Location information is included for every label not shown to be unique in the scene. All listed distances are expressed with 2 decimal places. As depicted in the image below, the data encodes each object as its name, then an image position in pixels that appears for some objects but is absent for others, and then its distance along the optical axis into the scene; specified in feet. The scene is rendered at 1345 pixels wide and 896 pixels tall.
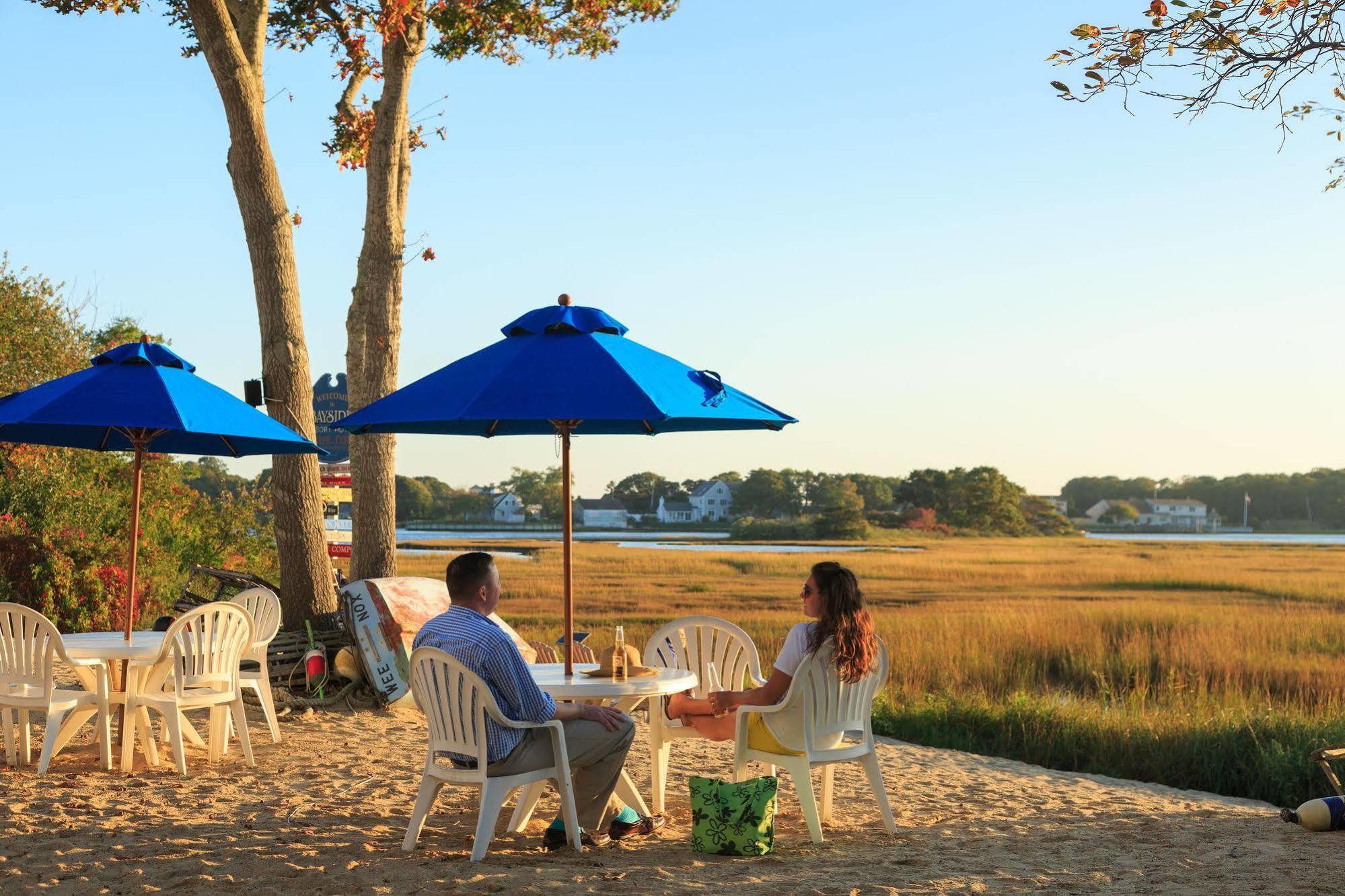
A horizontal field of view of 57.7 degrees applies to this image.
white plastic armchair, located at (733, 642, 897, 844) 16.39
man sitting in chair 14.74
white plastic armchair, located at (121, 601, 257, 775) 20.36
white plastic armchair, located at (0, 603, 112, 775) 20.11
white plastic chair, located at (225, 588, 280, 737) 23.27
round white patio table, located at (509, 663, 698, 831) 16.30
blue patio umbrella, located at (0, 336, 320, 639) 20.02
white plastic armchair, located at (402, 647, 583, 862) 14.71
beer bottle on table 16.99
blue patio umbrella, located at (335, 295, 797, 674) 15.53
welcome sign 67.73
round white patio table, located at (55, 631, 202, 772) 20.38
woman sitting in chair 16.02
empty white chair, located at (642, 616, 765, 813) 19.76
